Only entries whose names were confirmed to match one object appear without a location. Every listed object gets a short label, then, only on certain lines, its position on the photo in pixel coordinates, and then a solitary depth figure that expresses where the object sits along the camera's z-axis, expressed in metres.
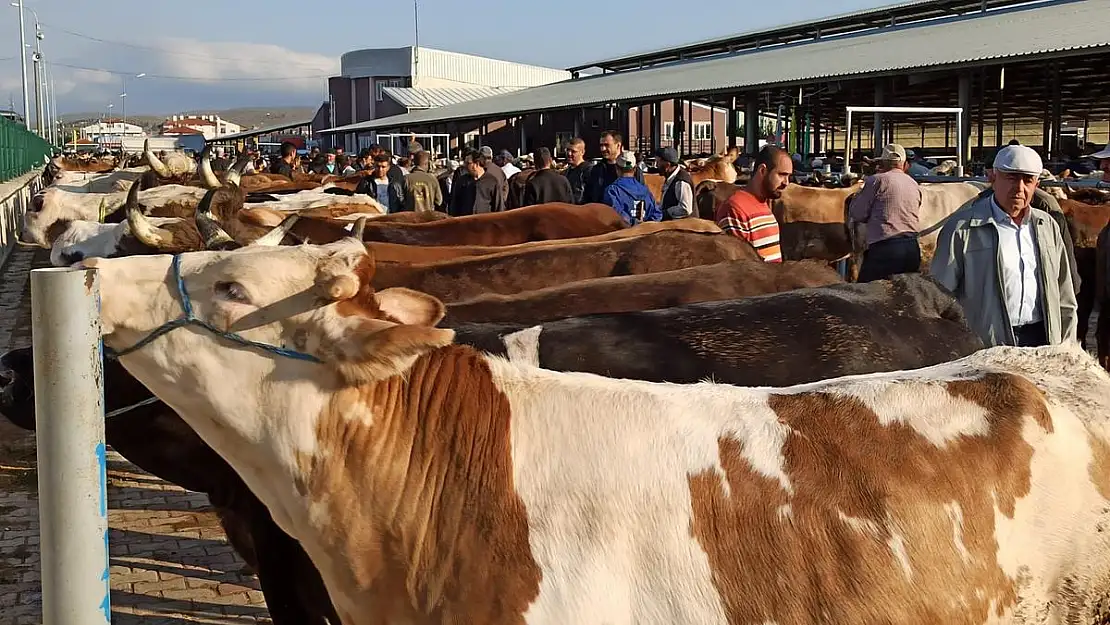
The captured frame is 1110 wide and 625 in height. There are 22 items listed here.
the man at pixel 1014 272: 5.33
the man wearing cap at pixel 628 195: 11.03
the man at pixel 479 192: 13.46
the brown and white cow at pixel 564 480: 2.58
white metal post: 1.97
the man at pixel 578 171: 12.52
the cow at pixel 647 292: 5.22
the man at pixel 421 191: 15.07
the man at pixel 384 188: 15.38
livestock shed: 21.69
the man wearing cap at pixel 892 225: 9.59
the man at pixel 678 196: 11.96
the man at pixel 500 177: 13.68
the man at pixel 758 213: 7.34
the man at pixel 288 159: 22.33
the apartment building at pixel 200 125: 135.25
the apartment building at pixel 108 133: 102.38
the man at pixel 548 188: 13.02
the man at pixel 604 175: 11.30
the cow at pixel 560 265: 6.38
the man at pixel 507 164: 17.31
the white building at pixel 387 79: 81.44
